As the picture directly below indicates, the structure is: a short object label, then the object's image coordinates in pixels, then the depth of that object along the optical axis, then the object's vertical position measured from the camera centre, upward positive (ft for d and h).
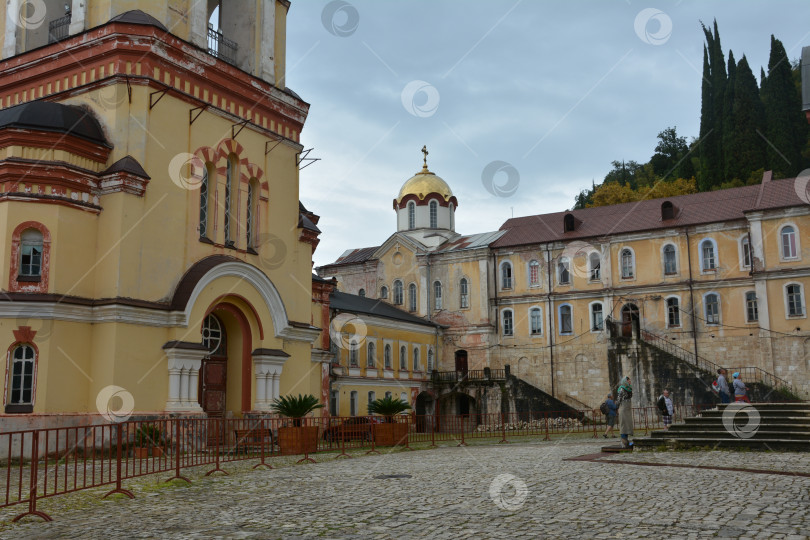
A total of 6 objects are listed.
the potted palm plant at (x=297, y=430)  64.28 -3.04
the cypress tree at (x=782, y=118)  187.01 +66.81
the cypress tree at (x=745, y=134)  191.52 +63.45
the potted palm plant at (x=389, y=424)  73.92 -3.16
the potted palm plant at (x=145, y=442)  60.41 -3.60
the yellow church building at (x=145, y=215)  63.16 +16.49
